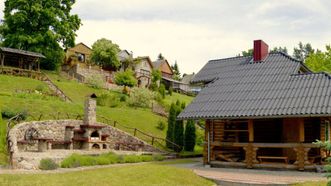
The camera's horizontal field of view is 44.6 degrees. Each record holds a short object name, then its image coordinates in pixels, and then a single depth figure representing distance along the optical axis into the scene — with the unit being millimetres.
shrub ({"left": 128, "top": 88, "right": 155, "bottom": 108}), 41375
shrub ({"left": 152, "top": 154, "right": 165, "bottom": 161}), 23536
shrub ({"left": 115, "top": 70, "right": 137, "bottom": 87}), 50156
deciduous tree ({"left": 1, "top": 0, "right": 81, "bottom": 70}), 48875
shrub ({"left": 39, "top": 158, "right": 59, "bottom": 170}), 16562
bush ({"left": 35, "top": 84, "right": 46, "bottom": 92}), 36188
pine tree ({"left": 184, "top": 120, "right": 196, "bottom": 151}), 29703
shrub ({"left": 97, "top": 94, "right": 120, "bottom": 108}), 37344
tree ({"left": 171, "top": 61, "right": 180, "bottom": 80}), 93481
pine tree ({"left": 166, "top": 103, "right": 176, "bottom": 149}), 29609
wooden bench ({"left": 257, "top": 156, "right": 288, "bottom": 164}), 17562
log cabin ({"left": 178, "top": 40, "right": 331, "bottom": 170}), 17109
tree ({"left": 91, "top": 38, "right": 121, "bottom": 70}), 56812
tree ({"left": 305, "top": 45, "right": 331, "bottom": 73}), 36259
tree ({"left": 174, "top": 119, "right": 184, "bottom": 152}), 29391
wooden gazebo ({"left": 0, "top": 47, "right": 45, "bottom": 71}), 43434
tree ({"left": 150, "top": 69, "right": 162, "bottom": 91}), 59219
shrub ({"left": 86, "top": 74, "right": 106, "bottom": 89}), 45688
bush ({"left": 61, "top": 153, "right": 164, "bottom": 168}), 18500
